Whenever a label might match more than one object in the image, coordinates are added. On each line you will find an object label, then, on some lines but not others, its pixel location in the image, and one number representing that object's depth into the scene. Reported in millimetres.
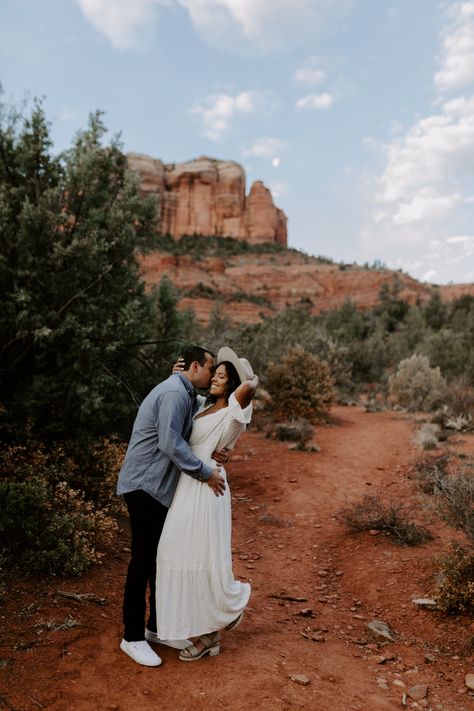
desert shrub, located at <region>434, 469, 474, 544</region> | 4643
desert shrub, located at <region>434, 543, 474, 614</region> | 4055
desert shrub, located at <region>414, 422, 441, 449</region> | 9527
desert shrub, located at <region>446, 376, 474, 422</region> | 12158
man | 3180
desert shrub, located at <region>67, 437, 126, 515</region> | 5809
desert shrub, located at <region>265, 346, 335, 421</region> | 12523
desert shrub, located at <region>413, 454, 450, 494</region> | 7191
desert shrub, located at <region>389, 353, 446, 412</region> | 14398
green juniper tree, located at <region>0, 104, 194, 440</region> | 6012
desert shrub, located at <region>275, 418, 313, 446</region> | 10570
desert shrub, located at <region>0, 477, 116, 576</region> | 4289
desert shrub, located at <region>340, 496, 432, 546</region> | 5566
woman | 3193
